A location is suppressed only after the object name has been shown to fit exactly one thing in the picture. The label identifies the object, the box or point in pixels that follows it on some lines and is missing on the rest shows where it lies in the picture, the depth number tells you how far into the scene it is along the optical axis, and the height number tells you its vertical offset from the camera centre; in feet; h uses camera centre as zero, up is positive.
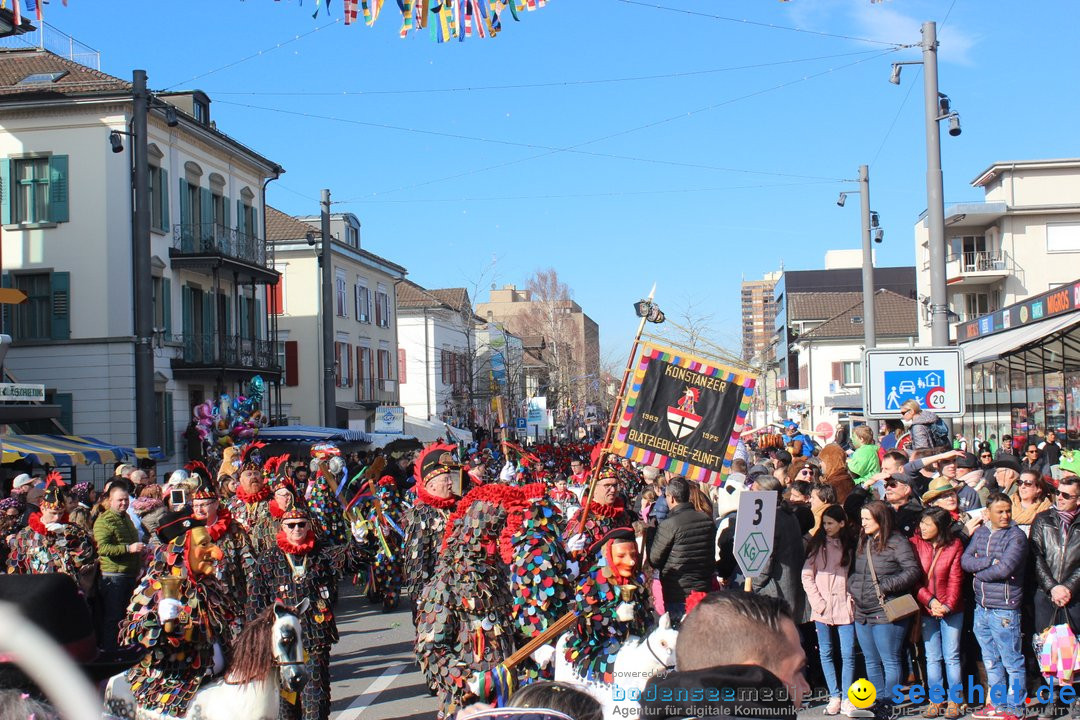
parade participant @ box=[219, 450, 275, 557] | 25.50 -2.74
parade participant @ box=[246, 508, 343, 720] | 21.16 -3.78
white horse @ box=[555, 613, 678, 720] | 16.11 -4.15
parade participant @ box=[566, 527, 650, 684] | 16.84 -3.41
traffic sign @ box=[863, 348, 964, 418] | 39.91 +0.03
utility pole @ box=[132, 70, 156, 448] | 58.39 +6.12
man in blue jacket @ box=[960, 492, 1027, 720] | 24.67 -4.75
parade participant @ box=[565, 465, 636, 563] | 20.17 -2.62
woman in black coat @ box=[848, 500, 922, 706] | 25.18 -4.60
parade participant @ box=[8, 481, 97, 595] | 29.19 -3.90
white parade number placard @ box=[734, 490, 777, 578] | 22.75 -3.01
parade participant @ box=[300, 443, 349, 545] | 27.38 -3.02
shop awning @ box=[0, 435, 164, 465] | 58.65 -2.77
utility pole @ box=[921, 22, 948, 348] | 43.04 +7.17
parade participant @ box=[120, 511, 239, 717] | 18.24 -3.82
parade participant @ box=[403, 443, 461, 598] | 23.02 -2.67
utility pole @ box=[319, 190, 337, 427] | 95.86 +6.29
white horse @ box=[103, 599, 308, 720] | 17.34 -4.36
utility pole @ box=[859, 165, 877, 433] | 70.85 +7.75
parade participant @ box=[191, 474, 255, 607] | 21.27 -3.03
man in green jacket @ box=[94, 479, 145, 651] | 31.19 -4.36
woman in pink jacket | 26.13 -4.86
